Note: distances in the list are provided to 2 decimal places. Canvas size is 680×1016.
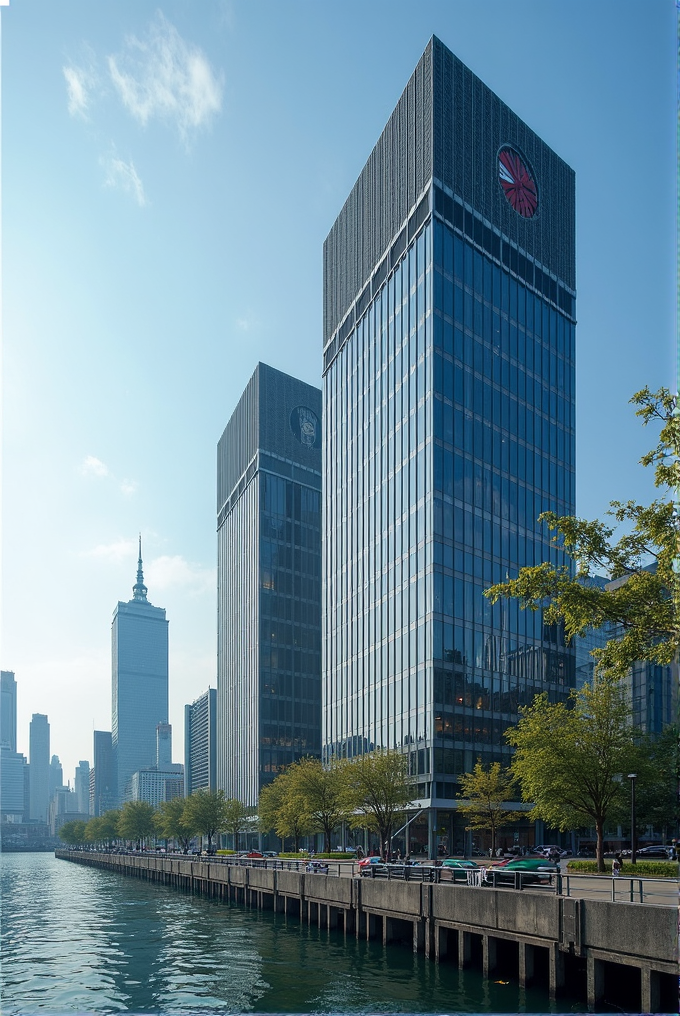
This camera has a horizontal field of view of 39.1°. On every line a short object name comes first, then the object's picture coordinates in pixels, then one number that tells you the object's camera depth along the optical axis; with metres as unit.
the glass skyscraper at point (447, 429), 91.75
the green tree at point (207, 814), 135.88
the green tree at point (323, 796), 84.38
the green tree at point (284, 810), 87.25
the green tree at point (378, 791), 75.12
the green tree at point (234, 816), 135.50
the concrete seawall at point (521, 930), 26.02
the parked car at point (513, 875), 35.56
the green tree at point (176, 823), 150.62
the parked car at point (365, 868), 47.96
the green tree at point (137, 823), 190.38
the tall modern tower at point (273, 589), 171.12
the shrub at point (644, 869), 40.53
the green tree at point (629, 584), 19.62
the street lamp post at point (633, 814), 49.31
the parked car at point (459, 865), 40.14
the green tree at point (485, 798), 80.06
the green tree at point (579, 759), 49.16
